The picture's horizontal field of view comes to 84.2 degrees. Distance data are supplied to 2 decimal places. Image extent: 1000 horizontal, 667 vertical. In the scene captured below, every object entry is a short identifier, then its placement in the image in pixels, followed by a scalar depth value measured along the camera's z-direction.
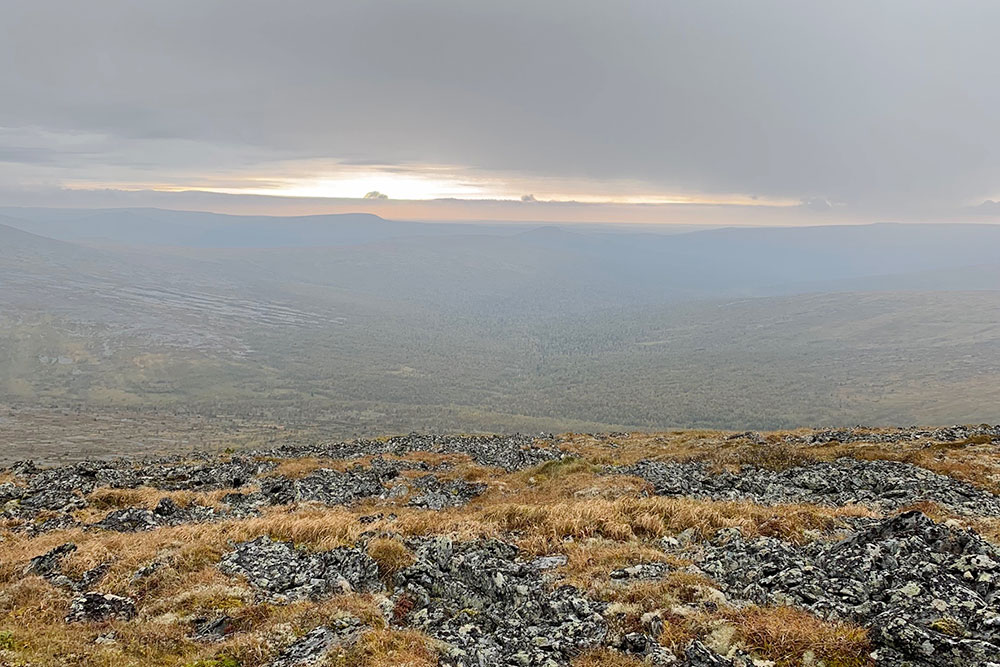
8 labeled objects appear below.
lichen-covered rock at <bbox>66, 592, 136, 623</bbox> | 10.70
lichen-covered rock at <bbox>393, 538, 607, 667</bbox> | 9.94
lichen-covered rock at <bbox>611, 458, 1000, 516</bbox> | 20.48
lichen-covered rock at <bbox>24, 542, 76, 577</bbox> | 13.01
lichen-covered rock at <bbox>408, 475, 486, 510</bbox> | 24.84
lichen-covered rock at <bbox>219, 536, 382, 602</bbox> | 12.69
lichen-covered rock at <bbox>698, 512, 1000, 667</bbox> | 8.34
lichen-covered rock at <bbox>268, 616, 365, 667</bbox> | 9.14
